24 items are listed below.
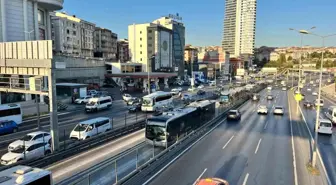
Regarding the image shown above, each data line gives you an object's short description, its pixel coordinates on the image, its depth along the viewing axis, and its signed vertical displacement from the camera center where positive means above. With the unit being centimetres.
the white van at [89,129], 2240 -504
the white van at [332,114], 3127 -508
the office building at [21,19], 4109 +905
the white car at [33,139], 1842 -497
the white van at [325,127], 2569 -524
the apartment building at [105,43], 11375 +1342
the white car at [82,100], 4738 -503
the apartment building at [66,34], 8725 +1345
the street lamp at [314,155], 1619 -507
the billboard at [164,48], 10475 +1010
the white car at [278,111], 3791 -544
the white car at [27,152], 1678 -543
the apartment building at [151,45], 10169 +1128
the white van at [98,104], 3844 -481
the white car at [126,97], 5134 -486
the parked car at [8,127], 2528 -546
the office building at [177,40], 11400 +1486
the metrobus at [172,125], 1909 -424
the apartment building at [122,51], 13550 +1160
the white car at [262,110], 3803 -535
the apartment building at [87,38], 10043 +1386
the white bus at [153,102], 3788 -429
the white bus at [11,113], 2858 -456
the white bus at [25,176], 1020 -425
